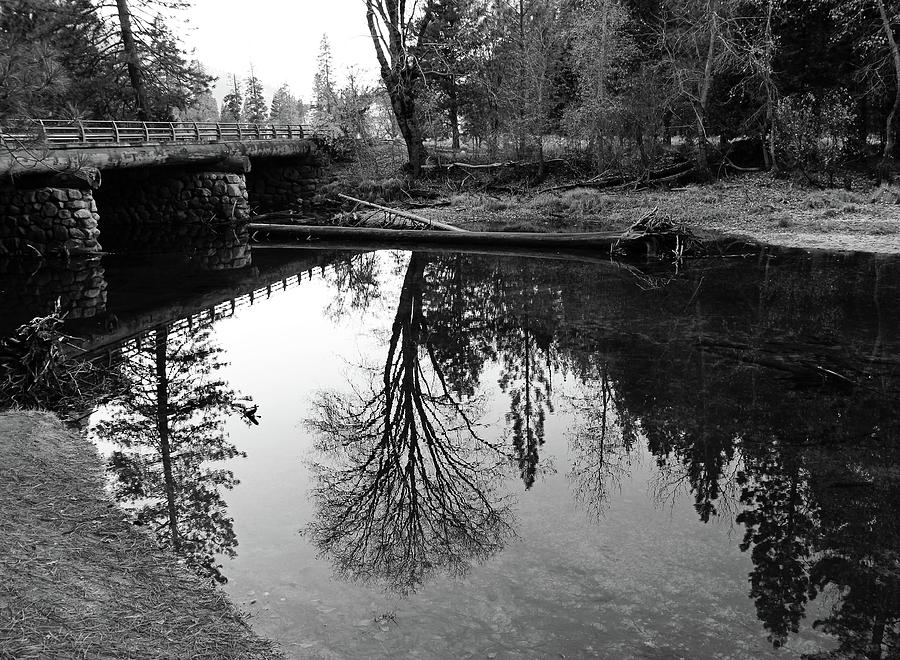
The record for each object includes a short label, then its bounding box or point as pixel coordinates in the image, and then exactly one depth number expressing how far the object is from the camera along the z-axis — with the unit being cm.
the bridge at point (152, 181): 2086
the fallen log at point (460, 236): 1889
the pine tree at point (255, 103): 8014
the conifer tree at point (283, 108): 8825
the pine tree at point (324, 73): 8506
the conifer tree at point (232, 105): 7417
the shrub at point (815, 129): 2559
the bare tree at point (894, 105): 2288
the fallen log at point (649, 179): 2805
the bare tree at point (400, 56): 3014
